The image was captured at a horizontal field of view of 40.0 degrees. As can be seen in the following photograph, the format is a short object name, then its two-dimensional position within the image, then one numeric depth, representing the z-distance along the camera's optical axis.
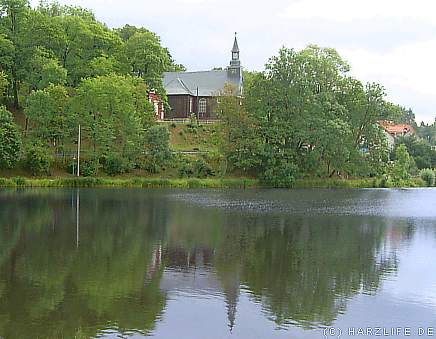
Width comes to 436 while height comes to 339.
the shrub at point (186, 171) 54.28
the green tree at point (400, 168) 63.91
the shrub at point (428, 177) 68.88
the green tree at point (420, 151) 79.38
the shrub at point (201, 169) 54.94
